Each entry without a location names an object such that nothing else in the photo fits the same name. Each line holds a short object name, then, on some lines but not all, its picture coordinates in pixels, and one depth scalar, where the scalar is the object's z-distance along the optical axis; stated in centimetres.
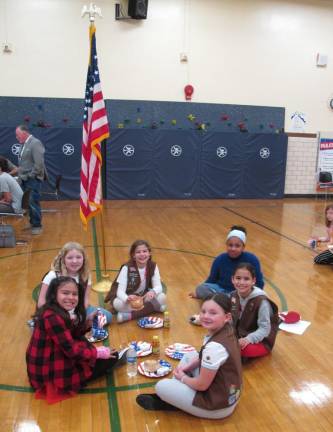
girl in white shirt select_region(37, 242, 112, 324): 373
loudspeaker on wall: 1137
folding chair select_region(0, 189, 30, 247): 686
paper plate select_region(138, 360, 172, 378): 329
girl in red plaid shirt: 282
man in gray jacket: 750
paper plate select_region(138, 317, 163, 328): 415
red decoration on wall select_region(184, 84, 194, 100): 1241
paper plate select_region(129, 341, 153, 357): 360
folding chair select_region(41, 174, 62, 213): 984
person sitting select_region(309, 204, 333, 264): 621
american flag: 494
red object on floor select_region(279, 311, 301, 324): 429
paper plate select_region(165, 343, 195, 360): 358
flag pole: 482
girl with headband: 428
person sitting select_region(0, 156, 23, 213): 710
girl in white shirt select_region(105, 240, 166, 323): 427
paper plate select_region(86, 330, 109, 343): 385
